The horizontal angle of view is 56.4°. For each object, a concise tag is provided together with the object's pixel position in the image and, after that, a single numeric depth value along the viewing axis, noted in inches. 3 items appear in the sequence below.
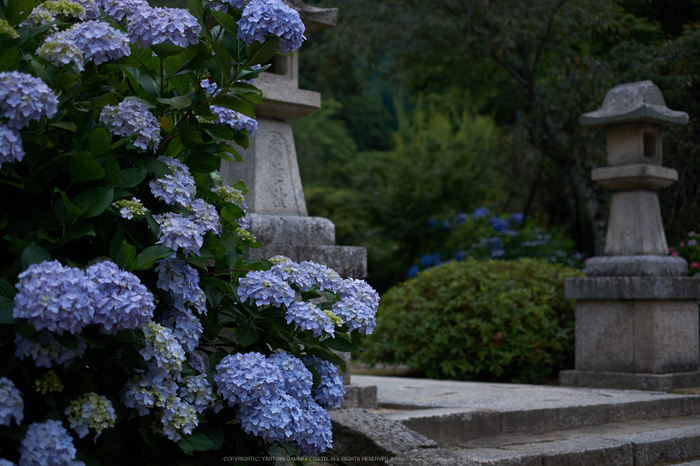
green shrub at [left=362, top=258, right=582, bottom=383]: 236.8
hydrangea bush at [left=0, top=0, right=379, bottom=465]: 63.1
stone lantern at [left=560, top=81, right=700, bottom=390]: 210.1
